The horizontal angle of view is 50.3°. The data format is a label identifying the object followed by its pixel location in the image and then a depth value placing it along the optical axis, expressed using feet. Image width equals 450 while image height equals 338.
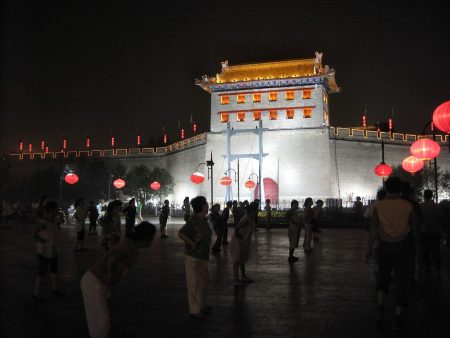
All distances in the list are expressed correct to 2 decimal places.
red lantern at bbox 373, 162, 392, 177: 60.95
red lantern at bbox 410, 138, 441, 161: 40.45
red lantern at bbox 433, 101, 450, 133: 30.78
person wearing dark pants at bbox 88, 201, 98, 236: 53.89
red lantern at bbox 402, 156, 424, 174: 50.21
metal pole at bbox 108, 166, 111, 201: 118.17
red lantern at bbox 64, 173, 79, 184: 68.54
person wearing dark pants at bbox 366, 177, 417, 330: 15.93
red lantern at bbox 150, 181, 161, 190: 83.06
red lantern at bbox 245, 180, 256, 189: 90.66
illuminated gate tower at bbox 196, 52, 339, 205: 109.70
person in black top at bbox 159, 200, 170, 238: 52.65
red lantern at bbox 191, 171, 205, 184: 70.45
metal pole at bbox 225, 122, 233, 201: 109.03
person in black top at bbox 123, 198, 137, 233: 40.58
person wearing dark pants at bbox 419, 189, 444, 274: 26.78
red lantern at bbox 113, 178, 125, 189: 81.04
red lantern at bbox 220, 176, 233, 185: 85.03
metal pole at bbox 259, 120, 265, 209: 108.31
